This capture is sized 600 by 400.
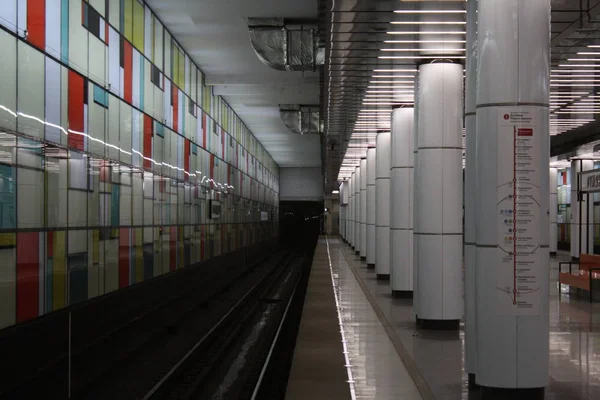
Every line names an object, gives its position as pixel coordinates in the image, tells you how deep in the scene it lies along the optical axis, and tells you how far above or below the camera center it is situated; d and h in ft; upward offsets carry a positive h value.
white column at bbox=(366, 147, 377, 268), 100.78 +0.45
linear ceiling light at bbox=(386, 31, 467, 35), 38.04 +8.99
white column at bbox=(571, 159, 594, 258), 110.52 -1.09
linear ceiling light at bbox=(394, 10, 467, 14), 34.21 +9.03
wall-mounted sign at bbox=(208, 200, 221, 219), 97.87 +0.23
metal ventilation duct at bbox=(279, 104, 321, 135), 113.60 +14.32
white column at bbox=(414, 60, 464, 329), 43.98 +1.08
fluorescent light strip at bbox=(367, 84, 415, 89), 52.16 +8.63
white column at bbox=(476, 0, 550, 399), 24.50 +0.58
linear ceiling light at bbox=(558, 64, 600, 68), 44.68 +8.64
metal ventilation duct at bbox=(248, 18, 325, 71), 66.23 +14.94
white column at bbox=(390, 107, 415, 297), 60.49 +0.77
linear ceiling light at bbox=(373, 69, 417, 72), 46.73 +8.78
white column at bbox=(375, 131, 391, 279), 79.51 +0.67
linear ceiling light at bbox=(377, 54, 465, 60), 43.70 +8.90
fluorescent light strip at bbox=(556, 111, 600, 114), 64.17 +8.46
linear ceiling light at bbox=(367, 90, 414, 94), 54.03 +8.59
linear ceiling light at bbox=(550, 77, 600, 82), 49.24 +8.55
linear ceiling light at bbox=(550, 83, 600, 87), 50.65 +8.53
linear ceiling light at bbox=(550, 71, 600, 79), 47.81 +8.59
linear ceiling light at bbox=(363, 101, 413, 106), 59.57 +8.57
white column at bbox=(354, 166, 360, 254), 135.23 +0.04
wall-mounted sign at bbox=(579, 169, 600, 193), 64.55 +2.71
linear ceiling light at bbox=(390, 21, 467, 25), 35.98 +9.00
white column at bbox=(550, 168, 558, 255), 130.93 +1.03
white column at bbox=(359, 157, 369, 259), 120.88 +0.53
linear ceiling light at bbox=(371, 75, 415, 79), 48.82 +8.74
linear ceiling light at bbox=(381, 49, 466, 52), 42.09 +8.94
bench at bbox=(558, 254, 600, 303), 58.65 -5.01
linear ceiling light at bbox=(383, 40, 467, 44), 39.91 +8.97
